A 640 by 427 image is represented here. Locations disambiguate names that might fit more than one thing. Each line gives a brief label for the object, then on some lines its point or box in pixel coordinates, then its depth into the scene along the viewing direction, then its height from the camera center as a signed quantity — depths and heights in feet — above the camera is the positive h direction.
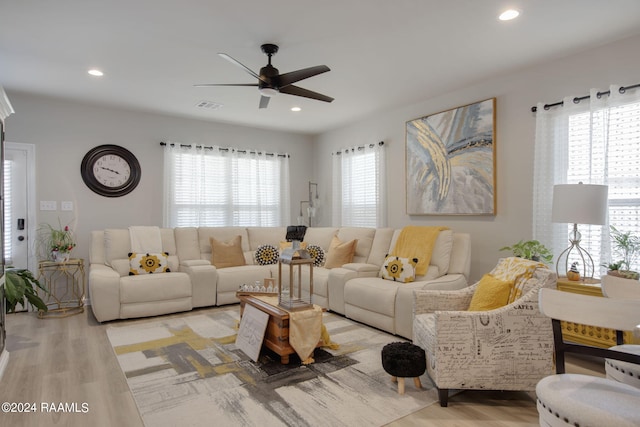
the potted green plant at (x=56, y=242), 14.49 -1.30
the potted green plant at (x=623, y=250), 9.37 -1.02
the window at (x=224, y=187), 18.20 +1.24
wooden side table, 8.81 -2.93
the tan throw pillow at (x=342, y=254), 15.48 -1.80
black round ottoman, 7.66 -3.14
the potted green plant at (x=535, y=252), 10.79 -1.18
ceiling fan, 9.73 +3.60
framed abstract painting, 13.29 +1.92
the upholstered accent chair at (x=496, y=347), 7.05 -2.58
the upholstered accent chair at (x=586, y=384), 4.12 -2.18
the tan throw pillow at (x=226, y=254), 16.37 -1.91
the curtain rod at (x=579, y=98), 9.91 +3.29
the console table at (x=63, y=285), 14.38 -3.10
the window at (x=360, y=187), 17.79 +1.24
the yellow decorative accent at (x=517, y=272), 7.62 -1.31
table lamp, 9.17 +0.18
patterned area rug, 6.96 -3.84
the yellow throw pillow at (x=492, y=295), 7.76 -1.79
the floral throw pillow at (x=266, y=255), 17.16 -2.05
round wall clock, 16.31 +1.81
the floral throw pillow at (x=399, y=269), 12.56 -2.01
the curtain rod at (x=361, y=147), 17.63 +3.22
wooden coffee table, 9.21 -3.09
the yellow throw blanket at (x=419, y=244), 12.71 -1.17
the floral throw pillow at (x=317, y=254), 16.42 -1.93
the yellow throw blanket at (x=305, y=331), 9.15 -3.02
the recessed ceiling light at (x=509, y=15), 8.72 +4.69
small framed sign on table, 9.46 -3.20
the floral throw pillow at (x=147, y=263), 14.58 -2.10
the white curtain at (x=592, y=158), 10.03 +1.56
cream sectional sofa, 11.89 -2.48
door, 14.78 +0.22
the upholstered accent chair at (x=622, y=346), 5.34 -1.99
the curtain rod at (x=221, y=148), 18.12 +3.22
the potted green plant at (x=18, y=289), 10.88 -2.35
